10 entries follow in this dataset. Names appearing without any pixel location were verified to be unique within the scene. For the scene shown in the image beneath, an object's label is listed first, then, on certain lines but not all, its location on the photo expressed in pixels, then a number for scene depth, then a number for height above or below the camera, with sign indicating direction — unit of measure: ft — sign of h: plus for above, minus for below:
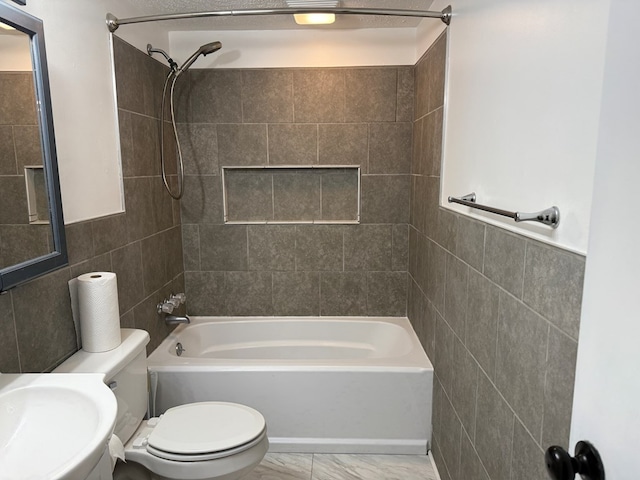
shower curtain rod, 6.44 +2.31
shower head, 8.07 +2.16
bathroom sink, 3.54 -2.17
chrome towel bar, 3.34 -0.39
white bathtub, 7.52 -3.94
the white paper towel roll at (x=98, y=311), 5.45 -1.79
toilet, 5.32 -3.44
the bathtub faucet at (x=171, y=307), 8.32 -2.67
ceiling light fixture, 7.28 +2.71
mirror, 4.40 +0.09
